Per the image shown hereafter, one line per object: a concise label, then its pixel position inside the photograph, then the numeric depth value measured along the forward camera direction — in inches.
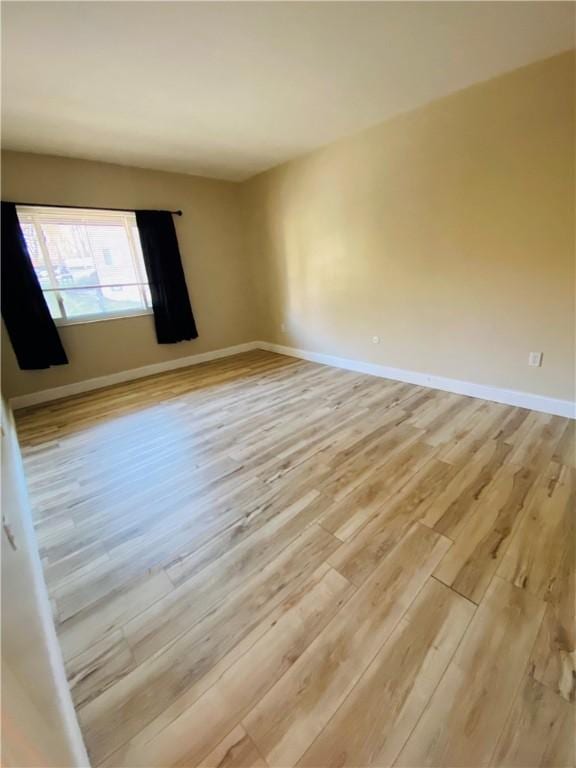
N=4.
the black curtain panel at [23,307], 121.1
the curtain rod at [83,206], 125.6
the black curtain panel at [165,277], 153.9
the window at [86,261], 131.3
